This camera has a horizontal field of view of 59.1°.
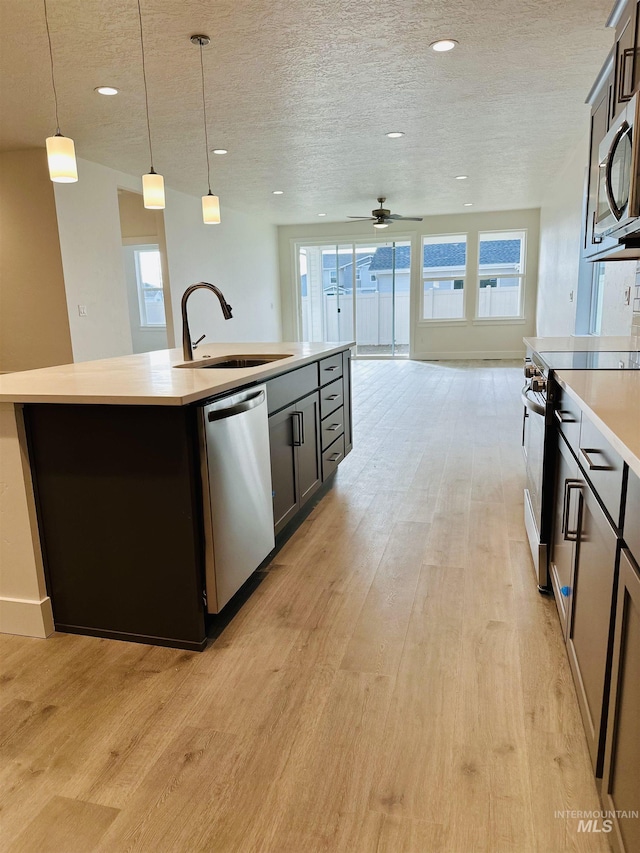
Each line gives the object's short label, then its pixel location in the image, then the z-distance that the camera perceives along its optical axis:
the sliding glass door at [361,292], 10.62
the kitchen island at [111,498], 1.86
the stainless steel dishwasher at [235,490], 1.94
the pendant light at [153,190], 3.15
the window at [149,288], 9.53
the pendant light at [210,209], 3.75
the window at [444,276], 10.32
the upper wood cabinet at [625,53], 1.80
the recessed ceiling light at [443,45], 3.29
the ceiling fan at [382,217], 7.75
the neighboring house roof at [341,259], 10.74
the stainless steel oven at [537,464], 2.20
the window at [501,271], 10.12
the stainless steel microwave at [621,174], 1.62
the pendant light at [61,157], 2.63
